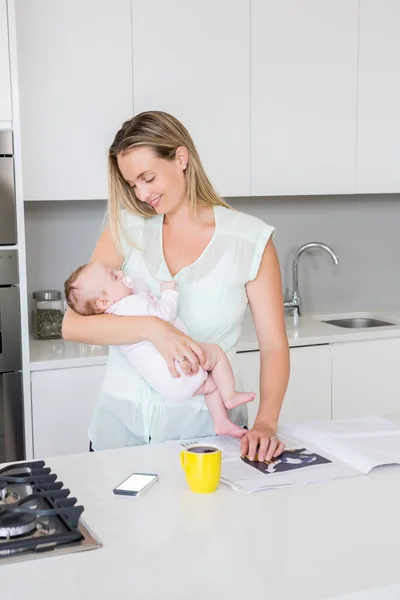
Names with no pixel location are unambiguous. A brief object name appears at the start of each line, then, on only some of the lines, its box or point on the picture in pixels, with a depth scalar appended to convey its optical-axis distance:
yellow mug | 1.51
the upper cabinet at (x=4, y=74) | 2.76
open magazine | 1.60
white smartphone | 1.52
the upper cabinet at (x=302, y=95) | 3.33
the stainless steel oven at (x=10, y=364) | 2.88
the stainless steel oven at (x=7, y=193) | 2.81
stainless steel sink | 3.96
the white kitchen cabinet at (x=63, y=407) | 2.94
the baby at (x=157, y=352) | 1.92
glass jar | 3.36
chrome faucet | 3.83
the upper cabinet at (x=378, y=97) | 3.50
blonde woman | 1.95
